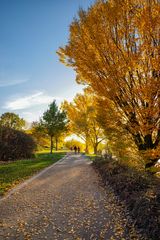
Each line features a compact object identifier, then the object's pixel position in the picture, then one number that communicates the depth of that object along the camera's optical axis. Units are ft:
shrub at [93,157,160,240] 10.37
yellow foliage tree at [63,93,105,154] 77.49
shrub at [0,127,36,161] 49.86
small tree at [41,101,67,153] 90.01
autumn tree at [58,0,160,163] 15.90
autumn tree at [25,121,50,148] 91.94
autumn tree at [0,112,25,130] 137.42
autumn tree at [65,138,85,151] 150.63
